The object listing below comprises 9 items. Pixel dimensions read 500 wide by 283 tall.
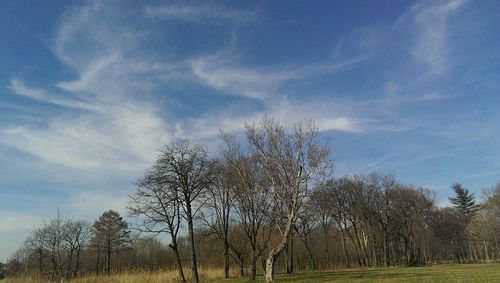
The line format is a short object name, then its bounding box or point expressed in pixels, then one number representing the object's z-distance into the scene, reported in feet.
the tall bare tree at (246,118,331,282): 94.07
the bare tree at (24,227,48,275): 188.34
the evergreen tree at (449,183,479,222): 303.89
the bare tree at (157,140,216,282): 103.35
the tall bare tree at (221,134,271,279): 107.55
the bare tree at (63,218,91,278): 203.74
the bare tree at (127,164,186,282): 104.78
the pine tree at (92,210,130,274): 212.84
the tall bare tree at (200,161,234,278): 126.41
